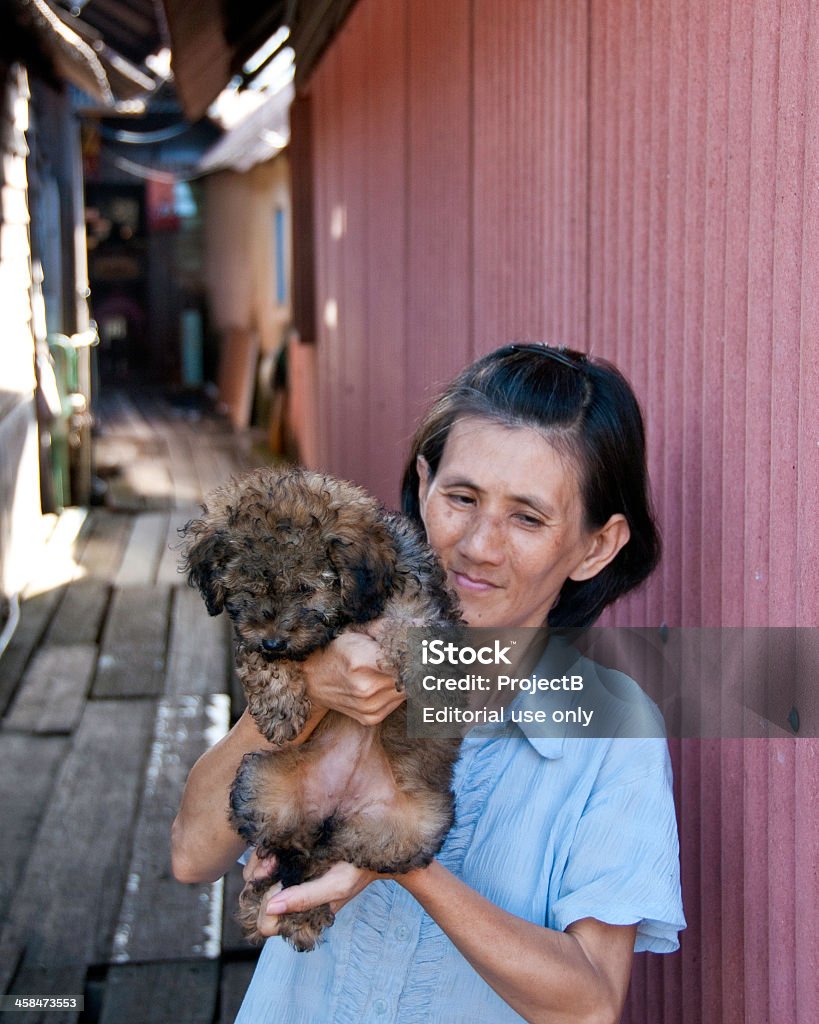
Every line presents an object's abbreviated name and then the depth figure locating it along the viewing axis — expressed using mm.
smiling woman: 1789
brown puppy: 1885
